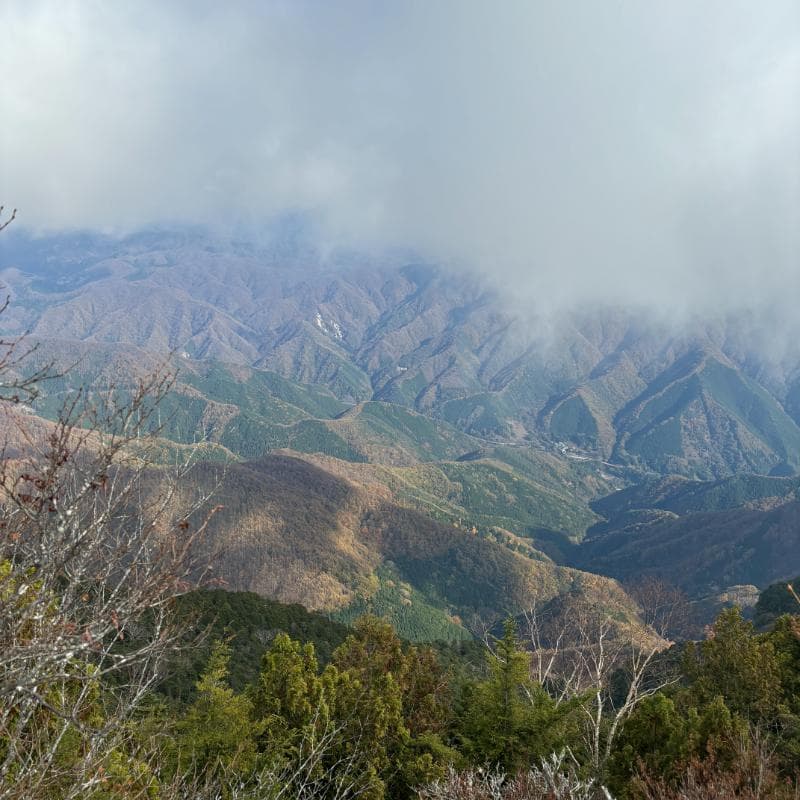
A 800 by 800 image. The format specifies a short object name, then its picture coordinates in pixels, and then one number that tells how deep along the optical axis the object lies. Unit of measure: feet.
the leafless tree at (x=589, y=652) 77.71
